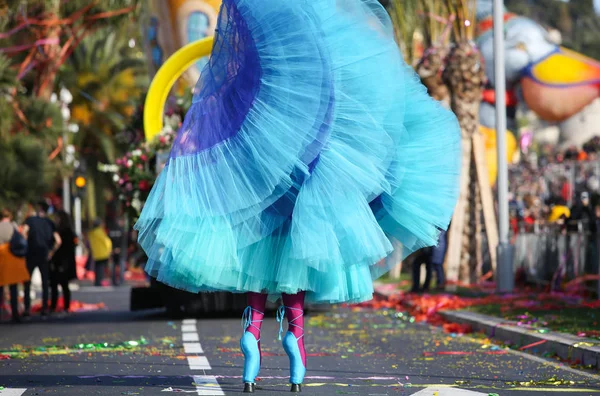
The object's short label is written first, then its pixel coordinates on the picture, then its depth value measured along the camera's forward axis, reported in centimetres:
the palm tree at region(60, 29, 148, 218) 4838
